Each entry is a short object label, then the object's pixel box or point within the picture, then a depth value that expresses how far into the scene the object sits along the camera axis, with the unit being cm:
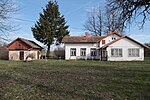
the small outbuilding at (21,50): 2444
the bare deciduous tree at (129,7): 624
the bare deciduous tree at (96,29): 2965
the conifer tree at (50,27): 2688
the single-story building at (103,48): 2106
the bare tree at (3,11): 566
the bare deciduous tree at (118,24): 719
